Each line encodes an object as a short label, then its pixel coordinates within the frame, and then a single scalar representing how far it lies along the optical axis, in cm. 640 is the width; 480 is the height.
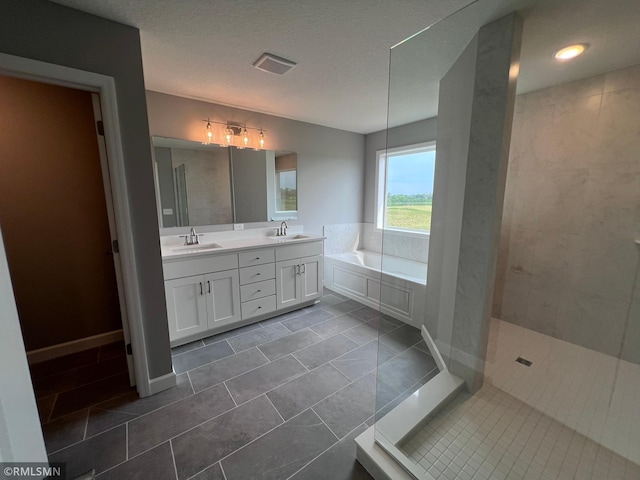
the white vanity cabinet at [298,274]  299
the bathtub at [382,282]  278
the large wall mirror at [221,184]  273
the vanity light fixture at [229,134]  288
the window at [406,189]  265
